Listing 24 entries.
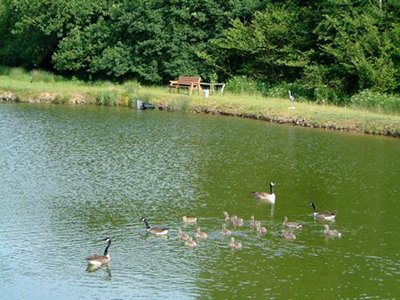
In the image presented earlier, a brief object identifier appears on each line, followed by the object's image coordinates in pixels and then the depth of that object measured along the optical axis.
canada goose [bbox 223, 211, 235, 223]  20.19
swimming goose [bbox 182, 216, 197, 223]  20.09
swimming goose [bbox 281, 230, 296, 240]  19.23
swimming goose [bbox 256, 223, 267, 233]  19.69
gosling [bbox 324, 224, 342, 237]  19.78
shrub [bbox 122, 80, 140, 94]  46.91
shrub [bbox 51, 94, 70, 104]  45.88
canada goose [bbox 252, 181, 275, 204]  22.97
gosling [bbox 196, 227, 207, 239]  18.95
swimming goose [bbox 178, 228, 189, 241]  18.72
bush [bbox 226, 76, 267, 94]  47.66
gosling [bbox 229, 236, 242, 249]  18.39
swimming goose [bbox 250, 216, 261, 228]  20.03
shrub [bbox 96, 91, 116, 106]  45.78
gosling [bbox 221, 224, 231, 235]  19.30
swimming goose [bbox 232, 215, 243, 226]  20.02
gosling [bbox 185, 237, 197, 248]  18.36
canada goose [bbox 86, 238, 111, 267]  16.70
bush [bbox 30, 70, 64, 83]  54.46
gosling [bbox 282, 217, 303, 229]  20.09
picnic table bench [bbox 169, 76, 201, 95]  46.84
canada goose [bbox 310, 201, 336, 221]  20.98
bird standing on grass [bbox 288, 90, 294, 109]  41.16
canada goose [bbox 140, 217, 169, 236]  19.03
